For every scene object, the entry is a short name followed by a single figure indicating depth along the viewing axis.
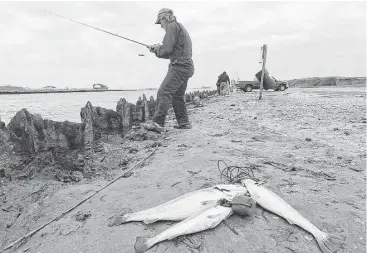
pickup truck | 30.67
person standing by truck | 27.17
